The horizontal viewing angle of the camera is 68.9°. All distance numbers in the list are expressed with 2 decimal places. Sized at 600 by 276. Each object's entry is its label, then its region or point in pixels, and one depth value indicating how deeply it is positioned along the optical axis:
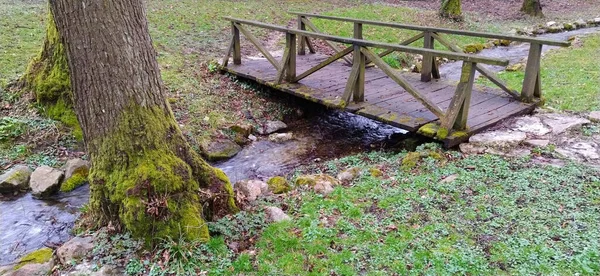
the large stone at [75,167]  5.73
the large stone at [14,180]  5.40
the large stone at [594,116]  6.09
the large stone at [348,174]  5.20
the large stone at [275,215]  4.23
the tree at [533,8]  18.12
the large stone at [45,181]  5.44
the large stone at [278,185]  5.02
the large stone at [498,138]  5.52
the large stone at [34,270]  3.53
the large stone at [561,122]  5.88
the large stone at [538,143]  5.38
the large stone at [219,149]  6.64
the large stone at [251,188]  4.83
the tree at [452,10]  16.03
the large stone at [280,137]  7.35
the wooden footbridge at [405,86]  5.68
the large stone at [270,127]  7.62
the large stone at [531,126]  5.84
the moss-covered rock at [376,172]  5.19
